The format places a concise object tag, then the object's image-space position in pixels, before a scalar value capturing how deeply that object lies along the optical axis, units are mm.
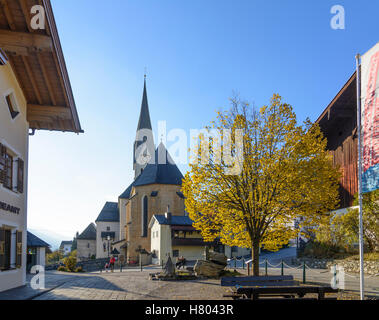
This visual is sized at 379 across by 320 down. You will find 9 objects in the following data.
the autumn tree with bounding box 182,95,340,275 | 15922
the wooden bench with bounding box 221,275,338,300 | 10059
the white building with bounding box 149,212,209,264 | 44531
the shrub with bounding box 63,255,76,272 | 31725
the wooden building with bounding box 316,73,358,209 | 25984
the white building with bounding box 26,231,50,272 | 28203
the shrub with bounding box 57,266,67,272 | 32062
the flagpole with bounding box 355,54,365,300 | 10125
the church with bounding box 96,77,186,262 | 58156
